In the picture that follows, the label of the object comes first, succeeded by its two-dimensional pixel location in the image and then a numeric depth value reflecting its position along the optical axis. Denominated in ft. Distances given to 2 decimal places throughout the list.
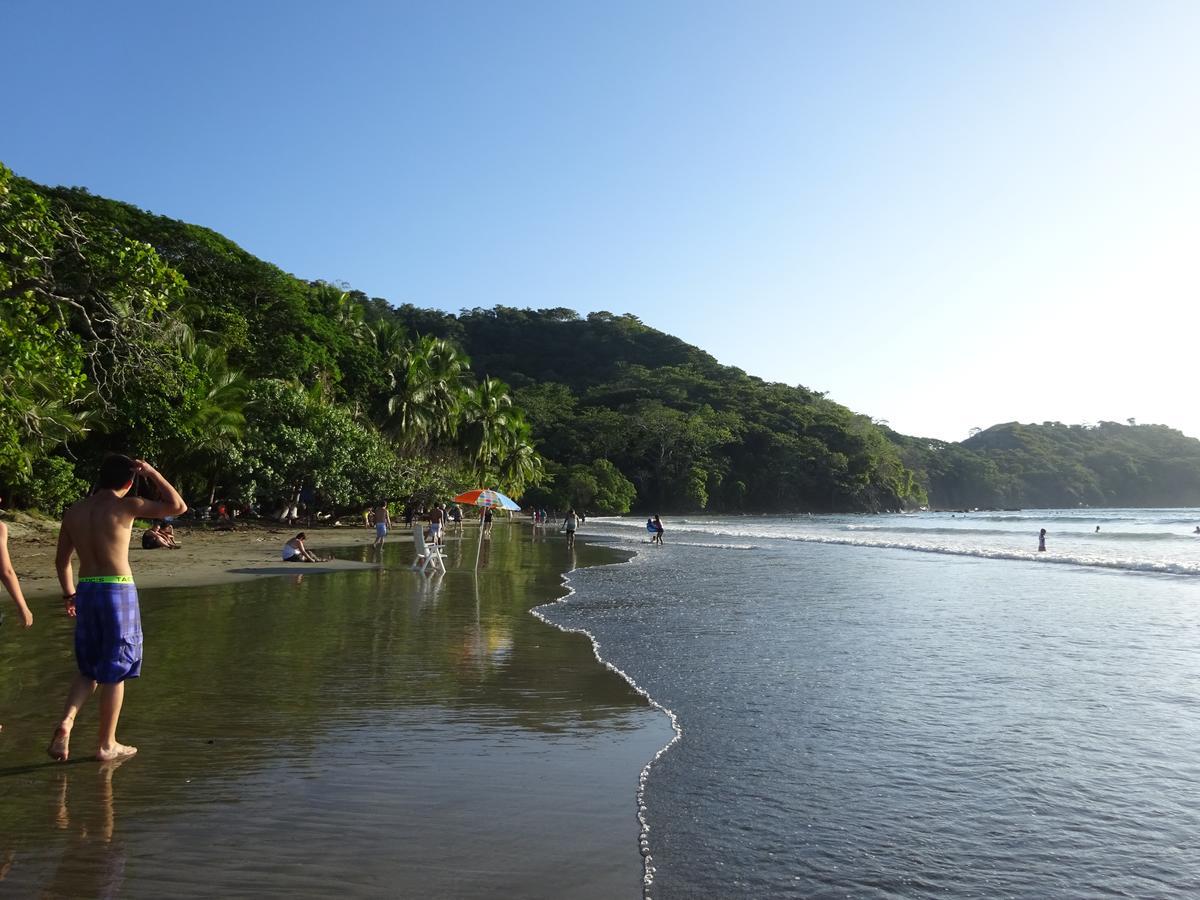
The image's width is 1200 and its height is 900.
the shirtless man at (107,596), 15.10
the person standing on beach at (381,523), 80.16
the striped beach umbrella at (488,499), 75.15
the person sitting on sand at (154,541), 70.74
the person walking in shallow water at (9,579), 16.16
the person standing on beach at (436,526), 66.86
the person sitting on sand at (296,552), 63.57
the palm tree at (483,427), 183.01
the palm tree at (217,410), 91.20
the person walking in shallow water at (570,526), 99.25
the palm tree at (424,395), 158.40
